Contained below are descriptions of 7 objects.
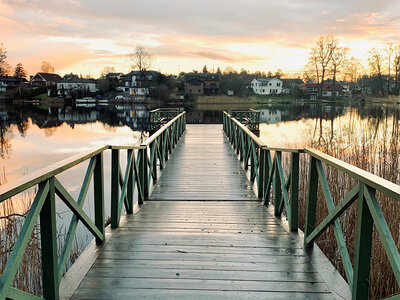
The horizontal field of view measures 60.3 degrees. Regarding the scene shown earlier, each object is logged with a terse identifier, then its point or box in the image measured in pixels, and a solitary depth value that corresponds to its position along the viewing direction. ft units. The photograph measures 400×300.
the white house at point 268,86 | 282.15
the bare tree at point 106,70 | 363.62
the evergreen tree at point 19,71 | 317.22
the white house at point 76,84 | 268.11
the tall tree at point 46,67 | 348.59
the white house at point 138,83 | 239.50
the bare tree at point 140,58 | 212.23
